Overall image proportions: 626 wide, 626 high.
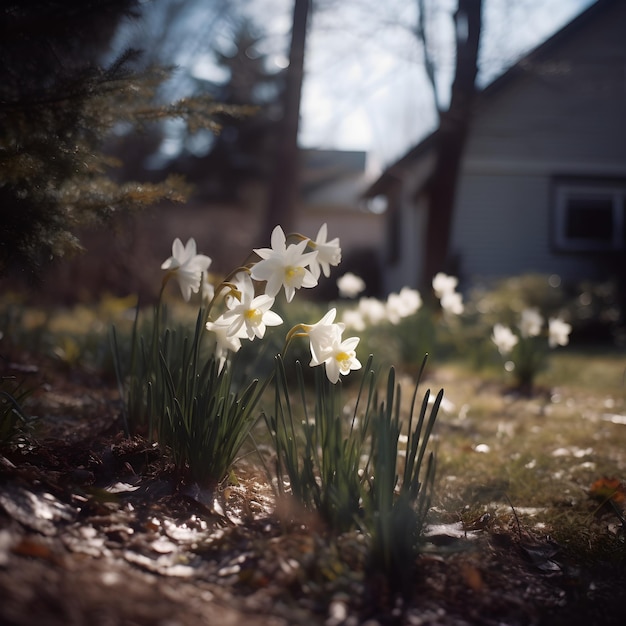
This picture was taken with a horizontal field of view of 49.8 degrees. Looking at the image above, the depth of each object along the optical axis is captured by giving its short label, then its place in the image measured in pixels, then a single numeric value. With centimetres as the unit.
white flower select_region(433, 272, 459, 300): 546
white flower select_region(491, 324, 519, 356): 512
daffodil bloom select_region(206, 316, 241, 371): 227
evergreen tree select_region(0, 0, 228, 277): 249
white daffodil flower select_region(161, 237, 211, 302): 264
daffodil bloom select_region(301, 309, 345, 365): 207
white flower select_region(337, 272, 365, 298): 589
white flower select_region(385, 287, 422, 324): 520
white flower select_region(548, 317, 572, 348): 515
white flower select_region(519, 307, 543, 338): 538
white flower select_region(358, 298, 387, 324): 550
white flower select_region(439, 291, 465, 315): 538
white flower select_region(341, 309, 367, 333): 465
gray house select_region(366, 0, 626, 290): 1303
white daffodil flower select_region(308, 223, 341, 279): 243
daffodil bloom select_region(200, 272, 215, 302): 299
